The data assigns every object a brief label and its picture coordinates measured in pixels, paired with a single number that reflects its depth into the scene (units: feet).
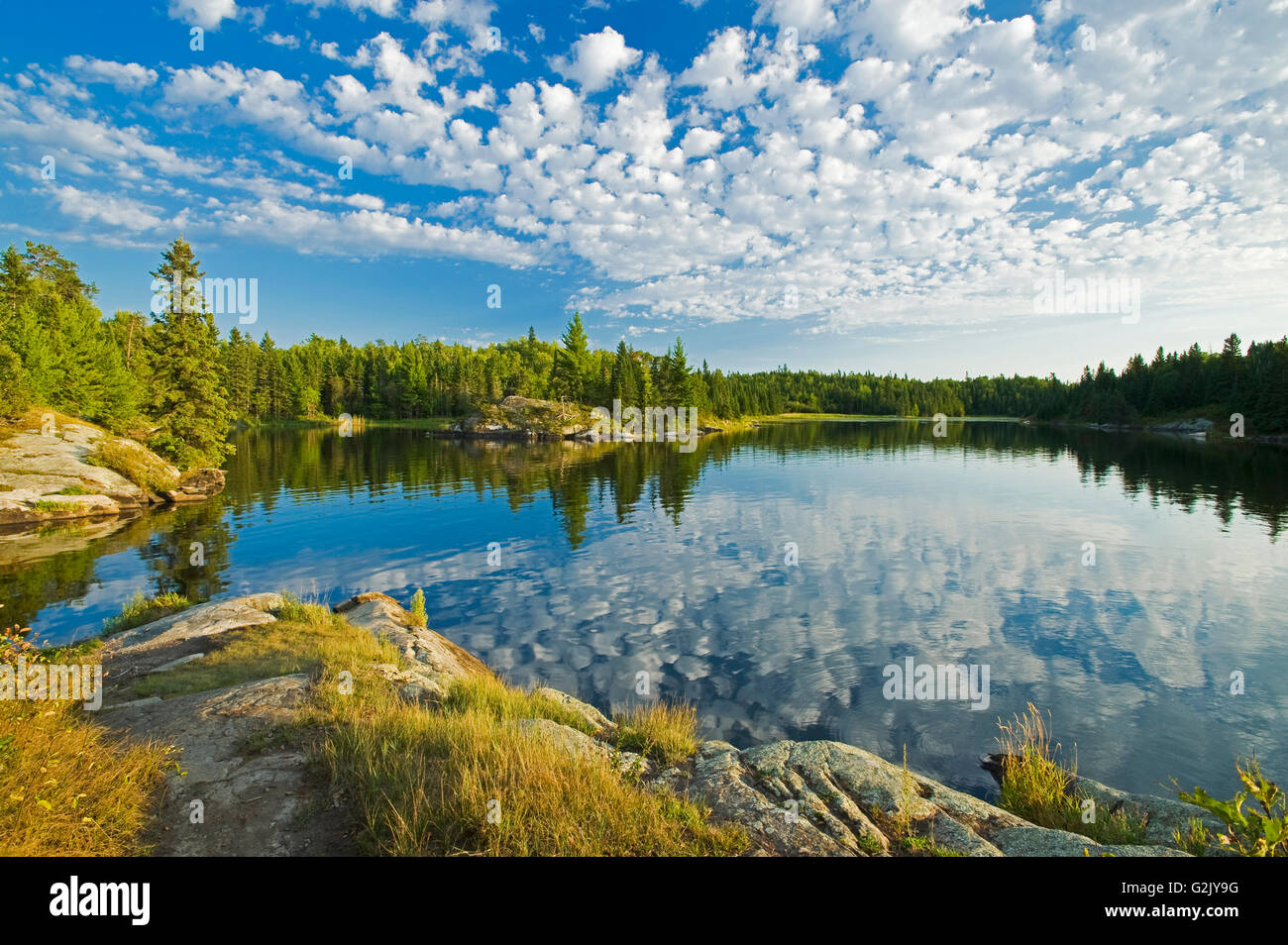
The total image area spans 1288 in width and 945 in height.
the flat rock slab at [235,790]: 17.84
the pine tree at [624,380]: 364.99
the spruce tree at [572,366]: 364.79
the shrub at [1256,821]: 13.64
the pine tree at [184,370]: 130.52
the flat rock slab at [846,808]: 20.52
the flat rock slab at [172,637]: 36.78
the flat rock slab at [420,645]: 38.63
